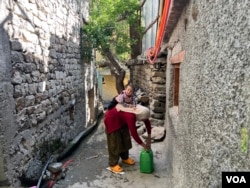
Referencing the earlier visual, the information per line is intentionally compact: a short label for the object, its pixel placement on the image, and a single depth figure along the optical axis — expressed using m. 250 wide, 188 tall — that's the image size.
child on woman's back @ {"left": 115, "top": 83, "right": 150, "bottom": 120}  2.95
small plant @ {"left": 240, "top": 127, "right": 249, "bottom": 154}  0.63
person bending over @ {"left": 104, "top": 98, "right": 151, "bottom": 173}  3.09
